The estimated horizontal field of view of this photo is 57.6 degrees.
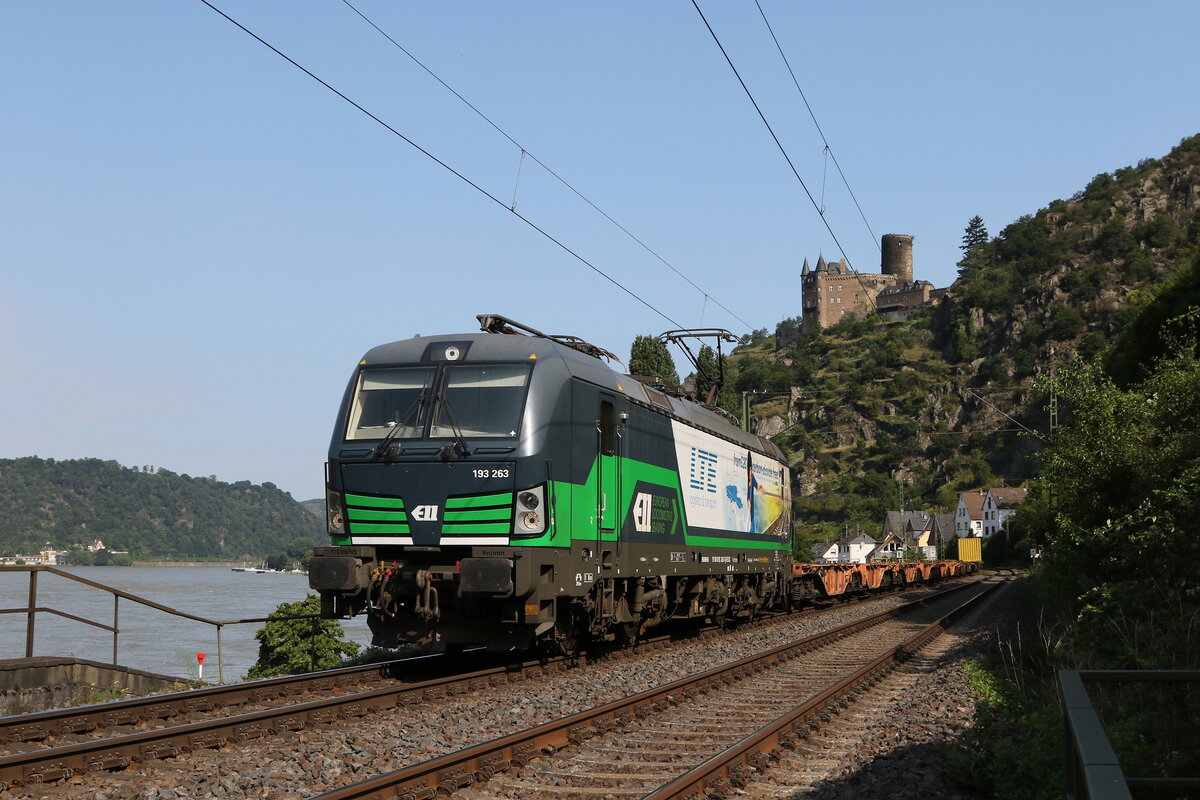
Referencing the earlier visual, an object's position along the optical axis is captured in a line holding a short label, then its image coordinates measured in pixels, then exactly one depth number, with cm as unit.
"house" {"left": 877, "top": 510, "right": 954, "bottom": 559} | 13275
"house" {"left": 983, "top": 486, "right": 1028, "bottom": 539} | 12325
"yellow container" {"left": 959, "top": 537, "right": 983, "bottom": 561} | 8206
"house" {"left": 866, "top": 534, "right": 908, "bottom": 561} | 10381
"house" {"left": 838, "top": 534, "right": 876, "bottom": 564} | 12838
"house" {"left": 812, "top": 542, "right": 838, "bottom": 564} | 11969
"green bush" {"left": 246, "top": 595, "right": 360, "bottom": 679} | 2660
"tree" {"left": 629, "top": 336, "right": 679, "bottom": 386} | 7244
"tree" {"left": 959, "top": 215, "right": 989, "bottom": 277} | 18212
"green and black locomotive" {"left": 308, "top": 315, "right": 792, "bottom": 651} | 1237
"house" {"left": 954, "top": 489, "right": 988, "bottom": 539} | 13412
